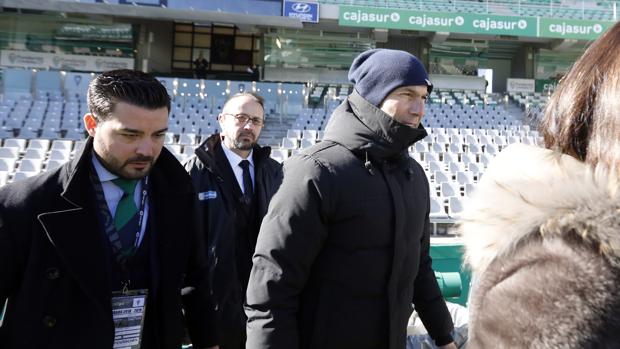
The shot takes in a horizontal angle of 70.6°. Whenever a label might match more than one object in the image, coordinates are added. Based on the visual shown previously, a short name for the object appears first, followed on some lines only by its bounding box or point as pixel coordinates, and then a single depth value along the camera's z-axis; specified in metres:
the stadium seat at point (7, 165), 7.10
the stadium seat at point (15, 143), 8.34
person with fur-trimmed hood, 0.47
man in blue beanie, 1.25
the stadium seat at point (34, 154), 7.79
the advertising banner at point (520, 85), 20.33
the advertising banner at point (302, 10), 17.55
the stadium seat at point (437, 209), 6.43
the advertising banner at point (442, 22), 17.42
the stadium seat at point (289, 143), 9.34
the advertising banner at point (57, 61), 17.81
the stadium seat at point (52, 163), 7.41
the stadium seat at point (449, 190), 7.19
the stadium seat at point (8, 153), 7.94
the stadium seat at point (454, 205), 6.65
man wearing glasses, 2.04
